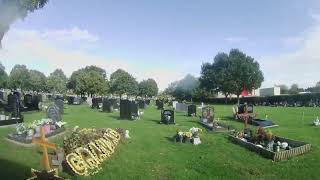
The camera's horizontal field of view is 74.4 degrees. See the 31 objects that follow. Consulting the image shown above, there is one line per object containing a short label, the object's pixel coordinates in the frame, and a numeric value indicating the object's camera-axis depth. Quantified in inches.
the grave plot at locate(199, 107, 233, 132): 525.1
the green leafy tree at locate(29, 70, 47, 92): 2417.2
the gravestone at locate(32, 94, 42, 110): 810.9
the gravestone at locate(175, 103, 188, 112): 948.3
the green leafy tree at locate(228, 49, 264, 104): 1780.8
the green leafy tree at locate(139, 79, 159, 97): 2900.5
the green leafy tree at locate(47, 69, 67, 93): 2500.4
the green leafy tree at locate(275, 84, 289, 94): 2880.9
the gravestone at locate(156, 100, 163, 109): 1076.0
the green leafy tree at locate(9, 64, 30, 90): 2273.5
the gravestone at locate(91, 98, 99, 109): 991.1
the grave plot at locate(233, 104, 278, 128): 580.6
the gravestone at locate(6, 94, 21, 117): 557.2
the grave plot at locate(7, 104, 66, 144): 388.5
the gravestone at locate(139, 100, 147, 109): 1093.7
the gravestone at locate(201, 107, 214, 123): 613.8
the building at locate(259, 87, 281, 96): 2372.3
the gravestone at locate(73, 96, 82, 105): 1285.6
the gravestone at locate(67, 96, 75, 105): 1291.9
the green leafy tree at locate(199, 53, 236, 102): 1799.1
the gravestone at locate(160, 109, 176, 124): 615.4
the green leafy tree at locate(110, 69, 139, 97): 2211.3
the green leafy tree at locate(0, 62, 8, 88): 1311.9
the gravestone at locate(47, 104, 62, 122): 526.1
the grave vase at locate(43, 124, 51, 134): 419.8
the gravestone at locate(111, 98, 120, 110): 914.9
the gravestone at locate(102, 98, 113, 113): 860.5
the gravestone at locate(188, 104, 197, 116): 798.9
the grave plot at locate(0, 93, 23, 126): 513.2
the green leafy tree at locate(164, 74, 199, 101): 2162.5
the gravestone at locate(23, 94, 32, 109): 807.4
